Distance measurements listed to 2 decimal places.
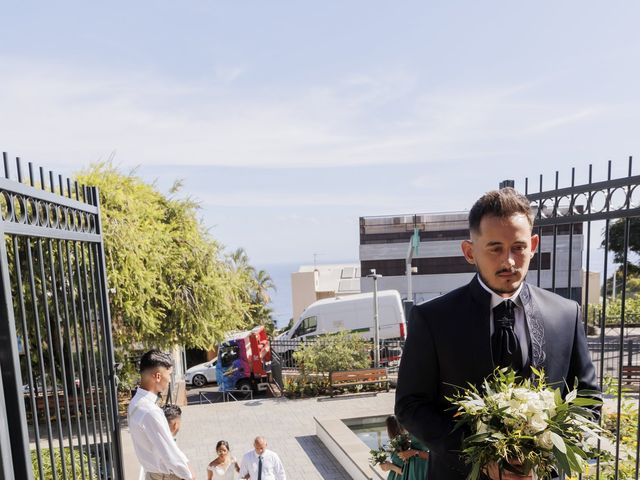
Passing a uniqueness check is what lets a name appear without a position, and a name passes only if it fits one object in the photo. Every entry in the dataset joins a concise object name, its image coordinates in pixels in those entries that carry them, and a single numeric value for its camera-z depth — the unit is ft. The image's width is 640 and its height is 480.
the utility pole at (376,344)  45.43
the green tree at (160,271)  35.27
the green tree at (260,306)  100.65
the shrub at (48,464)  14.46
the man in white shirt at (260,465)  20.11
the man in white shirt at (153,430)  12.89
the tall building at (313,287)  143.54
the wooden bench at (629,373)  31.78
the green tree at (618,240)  42.51
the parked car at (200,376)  69.72
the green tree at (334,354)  44.04
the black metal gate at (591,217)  8.18
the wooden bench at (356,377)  42.70
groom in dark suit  6.88
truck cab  55.16
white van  62.34
